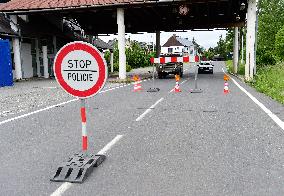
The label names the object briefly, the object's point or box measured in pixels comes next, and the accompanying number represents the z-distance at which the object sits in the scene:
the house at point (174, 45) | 117.69
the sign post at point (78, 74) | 4.32
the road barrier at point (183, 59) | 15.97
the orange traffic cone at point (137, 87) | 16.52
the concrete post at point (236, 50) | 36.53
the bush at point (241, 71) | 32.15
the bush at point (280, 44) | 48.84
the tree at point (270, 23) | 56.75
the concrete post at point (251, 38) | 22.72
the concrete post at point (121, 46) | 24.57
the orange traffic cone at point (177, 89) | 16.03
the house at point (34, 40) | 25.83
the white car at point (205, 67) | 38.19
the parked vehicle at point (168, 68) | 28.69
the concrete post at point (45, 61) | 30.39
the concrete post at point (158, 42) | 41.53
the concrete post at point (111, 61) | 42.47
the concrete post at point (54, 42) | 32.68
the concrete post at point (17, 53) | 25.73
